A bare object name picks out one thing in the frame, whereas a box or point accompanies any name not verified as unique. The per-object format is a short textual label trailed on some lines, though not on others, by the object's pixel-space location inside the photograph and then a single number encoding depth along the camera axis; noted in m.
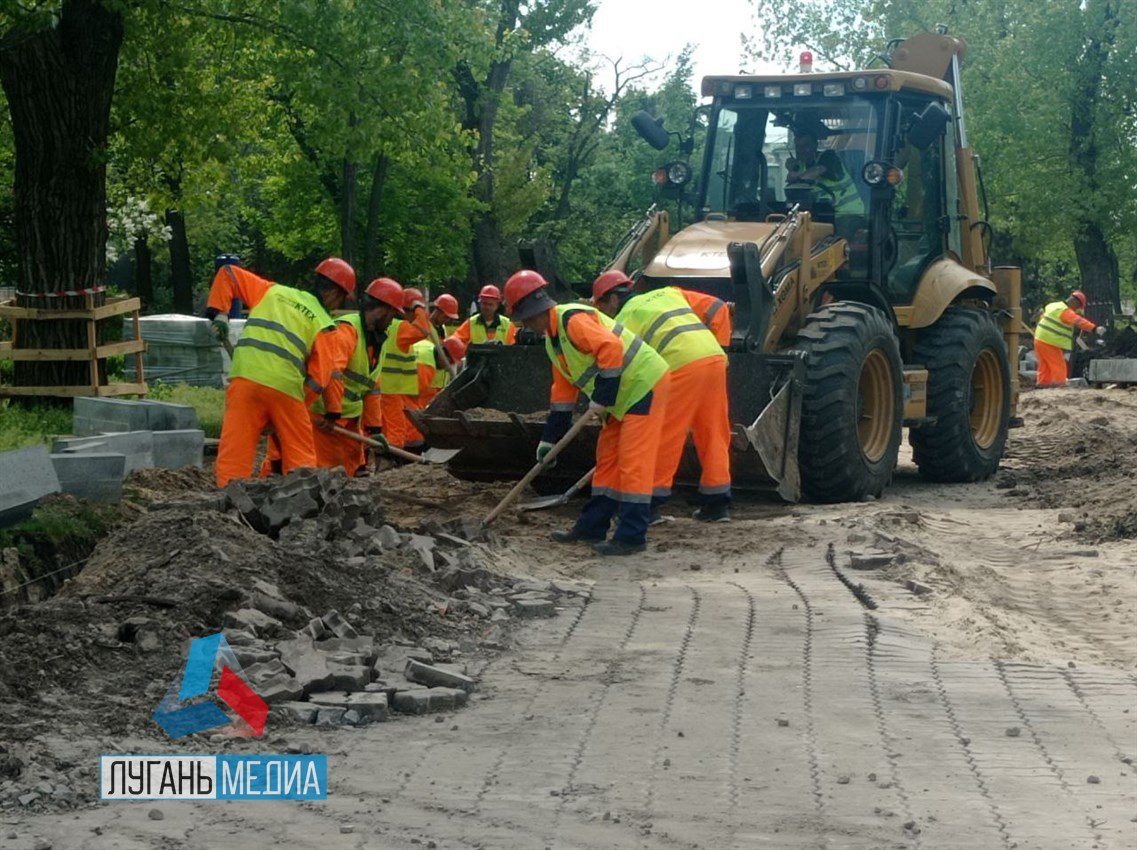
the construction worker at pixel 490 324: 16.77
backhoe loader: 12.26
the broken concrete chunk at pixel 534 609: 8.73
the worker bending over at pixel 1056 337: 26.88
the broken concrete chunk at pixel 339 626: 7.67
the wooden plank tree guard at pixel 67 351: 16.94
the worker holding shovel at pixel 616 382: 10.23
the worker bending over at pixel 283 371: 10.70
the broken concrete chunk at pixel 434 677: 7.09
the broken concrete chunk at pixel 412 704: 6.82
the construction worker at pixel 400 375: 15.35
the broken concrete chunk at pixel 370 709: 6.68
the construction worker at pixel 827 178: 13.62
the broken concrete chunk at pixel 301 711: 6.55
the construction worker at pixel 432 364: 16.59
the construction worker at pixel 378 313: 12.20
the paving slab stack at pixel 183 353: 24.47
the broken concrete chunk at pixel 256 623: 7.56
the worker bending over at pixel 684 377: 11.11
